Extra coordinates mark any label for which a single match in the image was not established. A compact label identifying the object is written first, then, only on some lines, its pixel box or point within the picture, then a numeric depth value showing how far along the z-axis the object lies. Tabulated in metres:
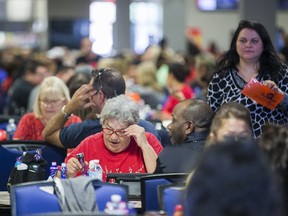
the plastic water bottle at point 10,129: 10.64
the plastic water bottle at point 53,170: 7.30
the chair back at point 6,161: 8.71
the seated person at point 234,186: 3.91
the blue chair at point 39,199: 5.72
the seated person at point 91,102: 8.27
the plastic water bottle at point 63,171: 7.18
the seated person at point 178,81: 13.58
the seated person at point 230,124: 5.87
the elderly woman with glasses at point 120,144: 7.37
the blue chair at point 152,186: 6.14
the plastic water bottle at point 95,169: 7.03
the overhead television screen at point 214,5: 31.14
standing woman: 8.14
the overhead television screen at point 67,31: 32.82
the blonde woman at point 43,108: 9.52
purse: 7.35
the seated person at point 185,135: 6.61
